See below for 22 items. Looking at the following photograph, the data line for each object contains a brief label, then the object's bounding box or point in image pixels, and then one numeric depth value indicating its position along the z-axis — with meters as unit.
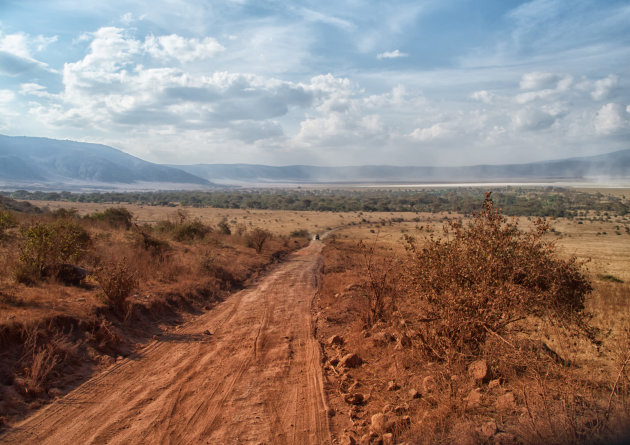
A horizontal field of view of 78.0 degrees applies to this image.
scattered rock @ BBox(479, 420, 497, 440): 3.86
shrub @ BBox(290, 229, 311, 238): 40.80
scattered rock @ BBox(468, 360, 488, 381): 5.29
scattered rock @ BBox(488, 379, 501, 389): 5.11
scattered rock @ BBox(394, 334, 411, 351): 6.78
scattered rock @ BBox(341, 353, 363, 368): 6.95
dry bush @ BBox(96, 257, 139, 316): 8.58
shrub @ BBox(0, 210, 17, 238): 12.16
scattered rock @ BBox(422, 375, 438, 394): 5.22
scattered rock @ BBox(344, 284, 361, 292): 13.38
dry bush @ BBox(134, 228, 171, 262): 15.80
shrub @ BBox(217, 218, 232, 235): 34.24
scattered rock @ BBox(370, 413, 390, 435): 4.64
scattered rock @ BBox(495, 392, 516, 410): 4.50
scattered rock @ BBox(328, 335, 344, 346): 8.29
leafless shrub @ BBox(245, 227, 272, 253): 25.21
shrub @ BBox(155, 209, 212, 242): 24.02
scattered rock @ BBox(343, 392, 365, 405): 5.62
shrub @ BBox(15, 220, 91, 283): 9.15
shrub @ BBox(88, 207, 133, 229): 25.29
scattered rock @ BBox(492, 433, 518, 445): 3.69
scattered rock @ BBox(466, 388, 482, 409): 4.59
